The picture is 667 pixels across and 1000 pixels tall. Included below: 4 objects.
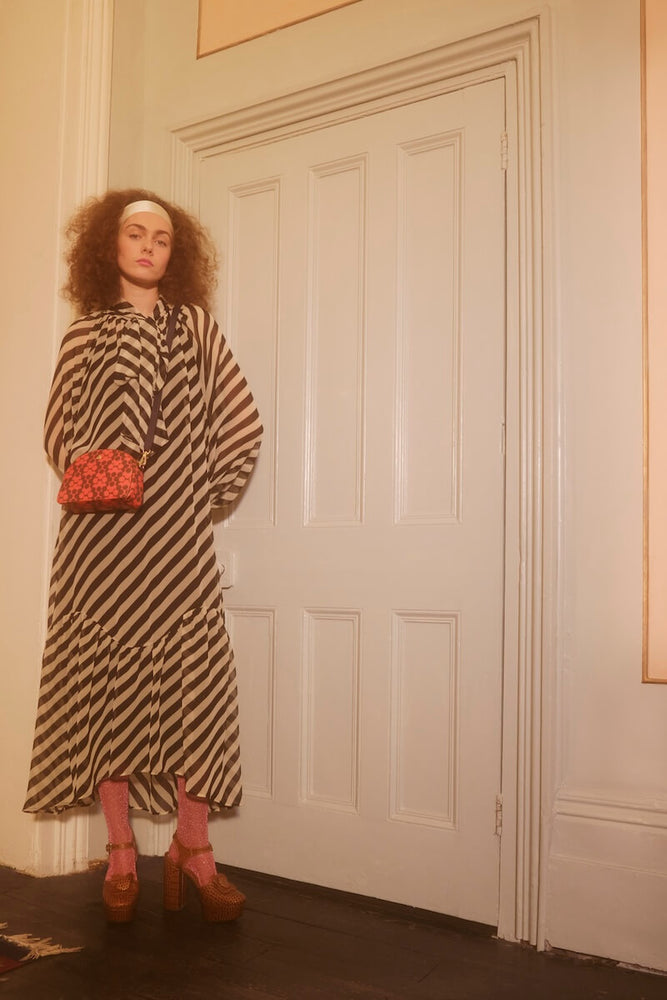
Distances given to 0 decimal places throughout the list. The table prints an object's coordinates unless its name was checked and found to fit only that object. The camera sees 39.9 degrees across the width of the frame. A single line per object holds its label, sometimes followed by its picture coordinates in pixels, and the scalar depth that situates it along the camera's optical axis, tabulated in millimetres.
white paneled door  2244
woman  2221
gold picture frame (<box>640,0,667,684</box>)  2004
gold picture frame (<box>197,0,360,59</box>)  2613
